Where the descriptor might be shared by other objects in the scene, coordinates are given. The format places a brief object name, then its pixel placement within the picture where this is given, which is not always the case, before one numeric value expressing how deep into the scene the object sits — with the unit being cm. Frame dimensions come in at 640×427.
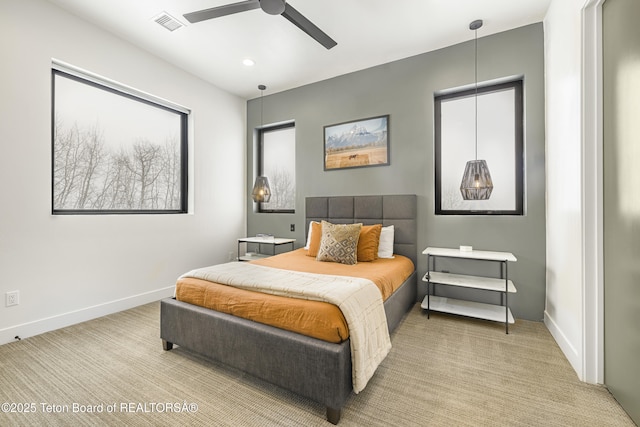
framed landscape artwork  362
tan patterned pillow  288
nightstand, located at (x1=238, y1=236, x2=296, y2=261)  398
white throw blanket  159
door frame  180
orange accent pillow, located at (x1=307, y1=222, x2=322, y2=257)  331
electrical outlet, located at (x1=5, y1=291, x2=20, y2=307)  237
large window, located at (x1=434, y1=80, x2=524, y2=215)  300
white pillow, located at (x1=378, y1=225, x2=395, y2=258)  320
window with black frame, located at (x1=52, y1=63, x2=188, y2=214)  281
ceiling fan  209
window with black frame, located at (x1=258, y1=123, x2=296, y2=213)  451
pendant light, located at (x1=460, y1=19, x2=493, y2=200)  279
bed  149
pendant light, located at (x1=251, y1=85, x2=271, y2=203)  409
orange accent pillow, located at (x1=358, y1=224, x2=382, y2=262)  303
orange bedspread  159
